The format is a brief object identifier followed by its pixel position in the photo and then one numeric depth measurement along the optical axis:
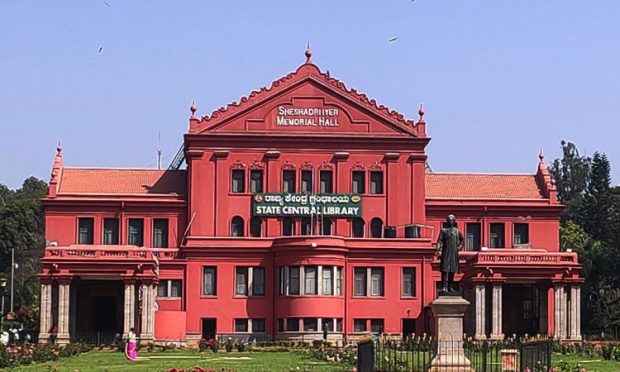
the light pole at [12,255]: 121.73
